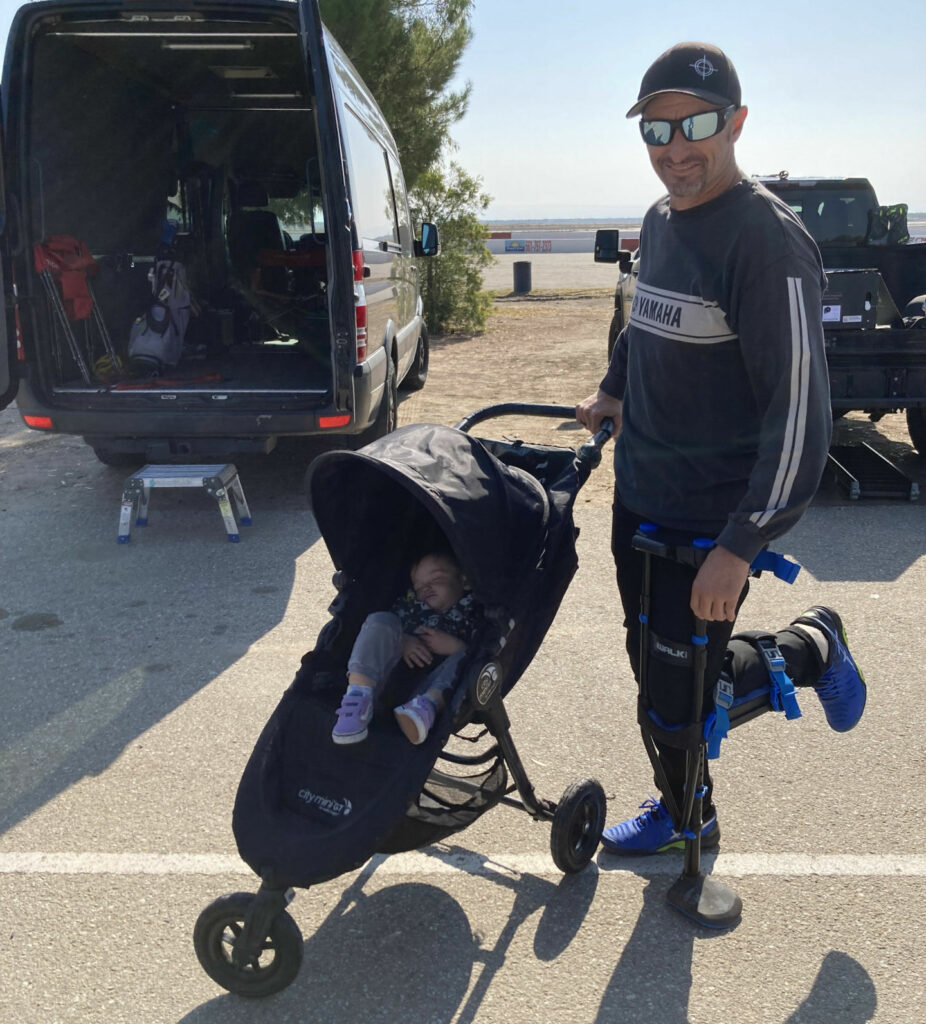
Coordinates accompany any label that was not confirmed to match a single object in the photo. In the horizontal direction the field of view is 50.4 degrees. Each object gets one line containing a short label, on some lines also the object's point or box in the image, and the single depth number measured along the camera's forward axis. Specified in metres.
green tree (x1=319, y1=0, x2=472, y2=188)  13.68
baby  2.63
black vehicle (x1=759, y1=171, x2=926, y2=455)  6.75
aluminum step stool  6.07
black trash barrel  24.31
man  2.30
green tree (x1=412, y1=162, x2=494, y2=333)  17.09
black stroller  2.43
